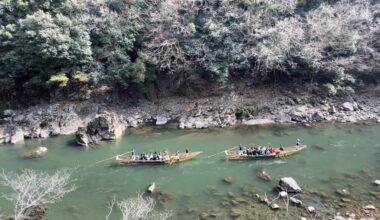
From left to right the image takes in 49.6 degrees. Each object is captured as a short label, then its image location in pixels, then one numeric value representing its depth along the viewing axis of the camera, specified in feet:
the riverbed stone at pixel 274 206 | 79.36
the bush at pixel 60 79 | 123.43
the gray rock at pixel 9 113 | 128.16
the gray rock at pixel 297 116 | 125.18
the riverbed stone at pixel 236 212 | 77.92
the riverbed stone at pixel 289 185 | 85.20
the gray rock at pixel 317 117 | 125.59
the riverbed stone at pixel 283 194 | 83.25
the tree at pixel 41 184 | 65.90
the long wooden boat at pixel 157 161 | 103.14
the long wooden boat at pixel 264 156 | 103.09
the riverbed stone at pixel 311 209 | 78.05
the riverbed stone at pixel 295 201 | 80.69
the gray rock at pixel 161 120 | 127.95
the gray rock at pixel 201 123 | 124.11
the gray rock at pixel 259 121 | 125.39
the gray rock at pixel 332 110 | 128.26
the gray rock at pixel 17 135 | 119.03
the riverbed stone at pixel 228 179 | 92.22
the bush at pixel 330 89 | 129.08
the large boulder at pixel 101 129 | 117.19
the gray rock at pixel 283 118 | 125.18
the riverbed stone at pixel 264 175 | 92.51
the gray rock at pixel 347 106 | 129.39
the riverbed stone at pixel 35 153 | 108.78
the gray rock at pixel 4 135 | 119.55
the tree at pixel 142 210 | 64.54
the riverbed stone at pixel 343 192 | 83.82
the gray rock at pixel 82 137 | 115.03
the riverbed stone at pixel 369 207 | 77.87
